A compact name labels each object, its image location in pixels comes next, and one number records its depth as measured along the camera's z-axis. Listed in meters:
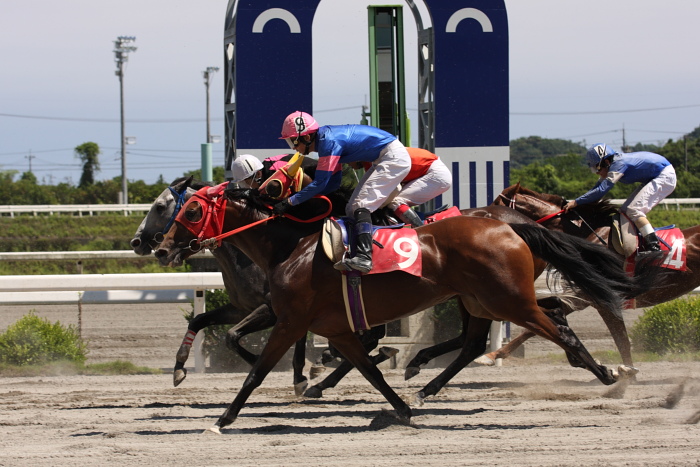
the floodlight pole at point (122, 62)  79.07
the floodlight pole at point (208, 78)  97.50
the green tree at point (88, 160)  90.22
